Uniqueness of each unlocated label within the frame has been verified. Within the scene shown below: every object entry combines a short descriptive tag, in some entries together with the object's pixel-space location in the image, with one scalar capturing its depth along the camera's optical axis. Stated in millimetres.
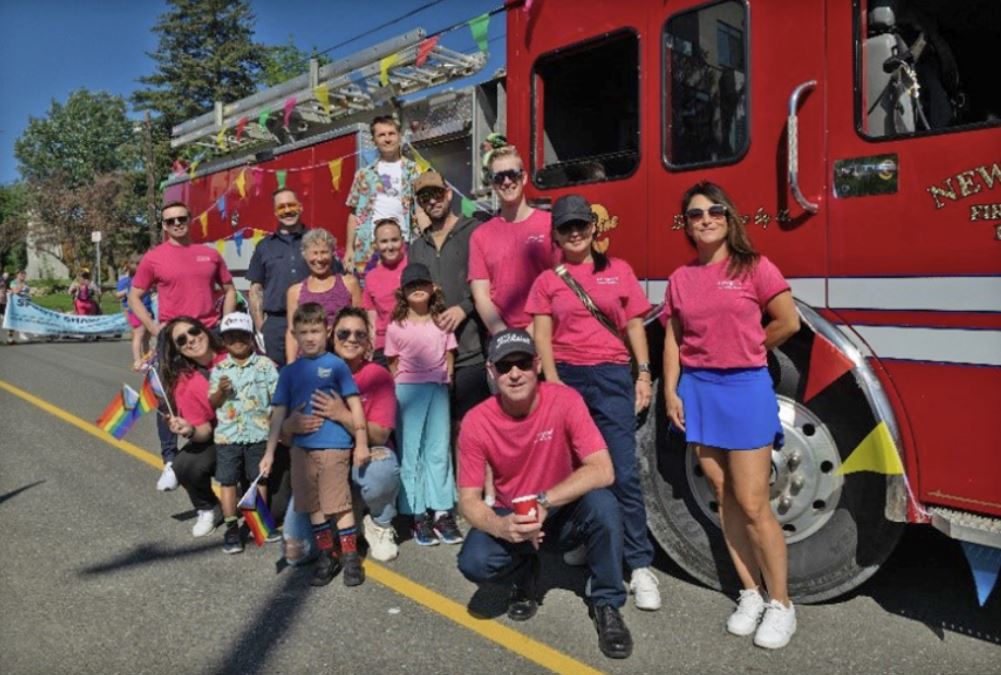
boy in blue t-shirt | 3900
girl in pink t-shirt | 4273
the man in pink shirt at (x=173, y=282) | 5199
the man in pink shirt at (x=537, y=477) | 3113
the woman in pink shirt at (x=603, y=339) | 3490
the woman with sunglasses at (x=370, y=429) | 3973
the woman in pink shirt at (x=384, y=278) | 4668
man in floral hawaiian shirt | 5453
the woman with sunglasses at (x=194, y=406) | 4516
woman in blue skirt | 3068
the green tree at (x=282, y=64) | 43750
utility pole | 27502
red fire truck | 2912
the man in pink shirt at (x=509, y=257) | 3912
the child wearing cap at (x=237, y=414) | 4418
